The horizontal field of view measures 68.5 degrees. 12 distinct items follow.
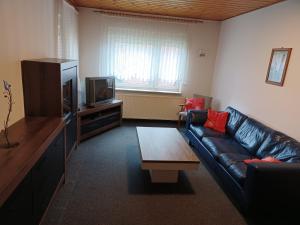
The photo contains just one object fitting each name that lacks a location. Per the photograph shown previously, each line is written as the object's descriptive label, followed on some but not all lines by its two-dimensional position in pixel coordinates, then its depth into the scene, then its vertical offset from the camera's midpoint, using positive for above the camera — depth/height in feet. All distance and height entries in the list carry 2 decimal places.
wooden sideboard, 4.29 -2.76
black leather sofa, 7.00 -3.66
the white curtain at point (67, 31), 11.13 +1.24
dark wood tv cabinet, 12.55 -3.76
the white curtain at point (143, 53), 15.85 +0.54
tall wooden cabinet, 7.68 -1.21
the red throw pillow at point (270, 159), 8.21 -3.26
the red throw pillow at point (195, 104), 16.03 -2.81
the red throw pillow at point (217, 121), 12.99 -3.17
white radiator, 17.08 -3.45
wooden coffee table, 8.41 -3.63
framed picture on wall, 9.82 +0.27
